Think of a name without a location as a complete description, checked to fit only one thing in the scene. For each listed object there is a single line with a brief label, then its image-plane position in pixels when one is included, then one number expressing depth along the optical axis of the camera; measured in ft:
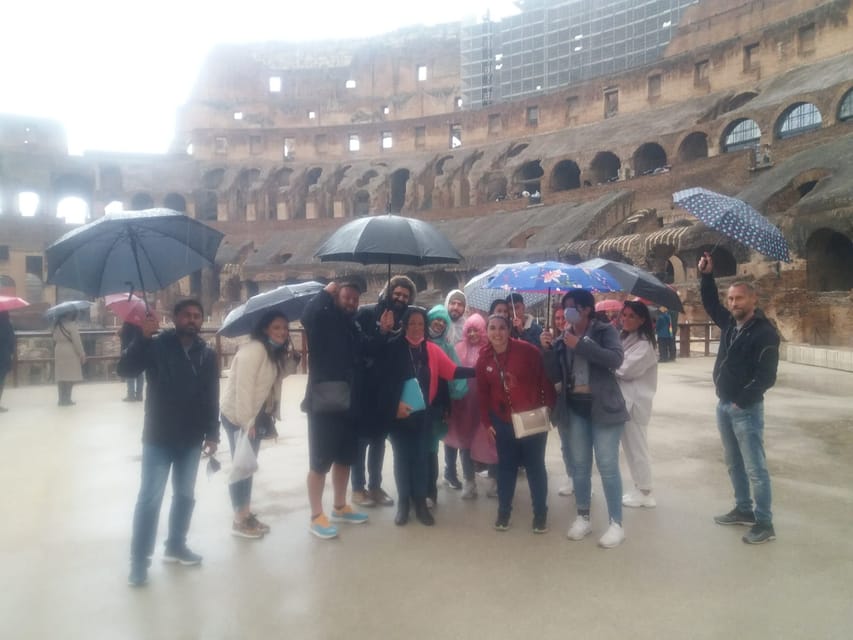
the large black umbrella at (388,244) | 15.11
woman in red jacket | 13.78
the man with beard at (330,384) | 13.37
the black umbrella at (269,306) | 15.44
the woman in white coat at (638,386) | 15.01
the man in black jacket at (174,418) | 11.63
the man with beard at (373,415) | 14.49
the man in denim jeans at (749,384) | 12.91
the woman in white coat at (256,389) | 13.25
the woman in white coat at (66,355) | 31.42
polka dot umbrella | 14.11
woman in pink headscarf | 15.97
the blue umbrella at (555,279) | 17.84
